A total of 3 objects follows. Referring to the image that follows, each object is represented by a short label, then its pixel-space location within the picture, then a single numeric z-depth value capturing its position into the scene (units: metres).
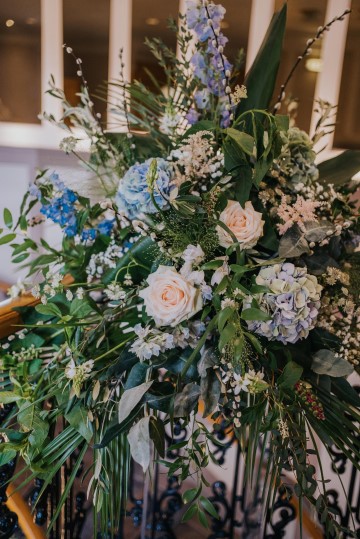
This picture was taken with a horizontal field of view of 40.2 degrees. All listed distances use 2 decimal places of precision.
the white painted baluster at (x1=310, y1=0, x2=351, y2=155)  2.68
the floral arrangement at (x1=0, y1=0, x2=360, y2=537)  0.72
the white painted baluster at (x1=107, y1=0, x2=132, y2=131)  2.85
